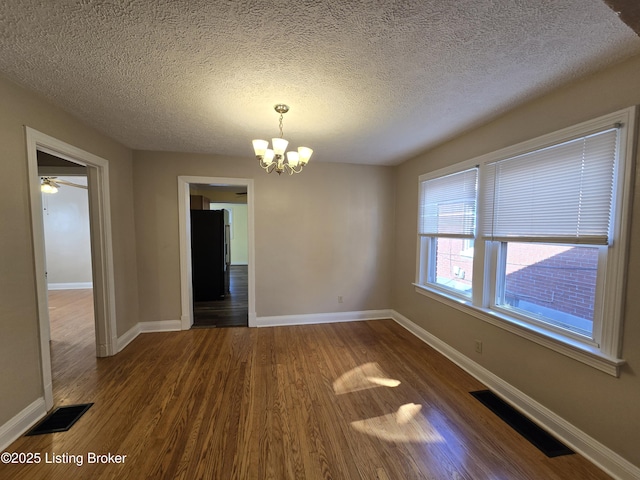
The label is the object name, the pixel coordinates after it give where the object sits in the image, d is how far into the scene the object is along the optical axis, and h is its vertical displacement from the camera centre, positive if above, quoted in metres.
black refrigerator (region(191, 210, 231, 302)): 5.00 -0.56
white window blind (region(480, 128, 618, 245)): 1.55 +0.26
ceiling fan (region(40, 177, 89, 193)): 4.74 +0.78
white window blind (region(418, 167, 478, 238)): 2.58 +0.25
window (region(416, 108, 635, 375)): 1.50 -0.06
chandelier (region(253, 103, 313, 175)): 2.00 +0.61
